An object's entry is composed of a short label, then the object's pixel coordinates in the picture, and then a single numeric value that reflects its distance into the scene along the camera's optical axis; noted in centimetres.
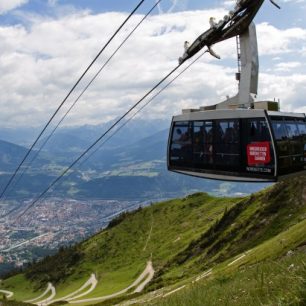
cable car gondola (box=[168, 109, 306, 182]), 2691
